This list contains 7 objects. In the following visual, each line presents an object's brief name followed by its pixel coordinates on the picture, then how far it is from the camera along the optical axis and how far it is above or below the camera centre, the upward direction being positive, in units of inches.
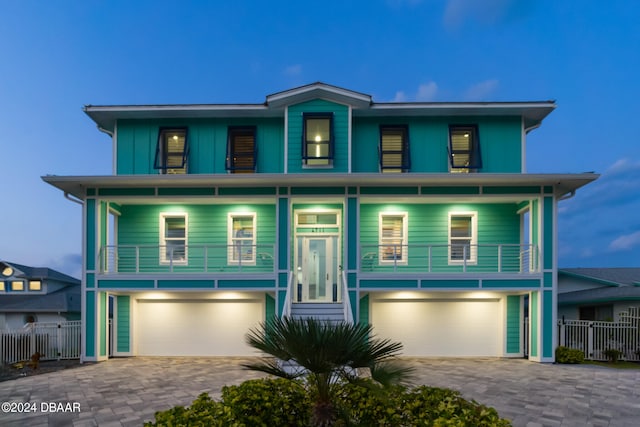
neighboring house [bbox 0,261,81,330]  866.1 -184.8
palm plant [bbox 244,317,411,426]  185.6 -63.1
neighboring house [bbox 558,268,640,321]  651.5 -128.3
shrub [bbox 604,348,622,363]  540.1 -181.2
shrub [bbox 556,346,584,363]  518.9 -174.7
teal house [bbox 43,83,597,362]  526.0 -11.4
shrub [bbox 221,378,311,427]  207.6 -97.5
